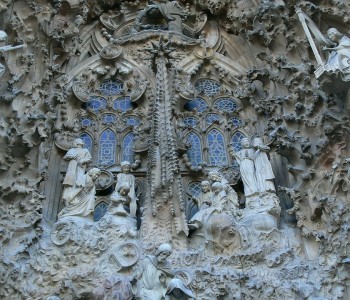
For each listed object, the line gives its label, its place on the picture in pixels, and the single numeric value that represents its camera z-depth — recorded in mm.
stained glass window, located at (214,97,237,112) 11445
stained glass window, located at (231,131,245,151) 10758
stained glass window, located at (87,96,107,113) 11290
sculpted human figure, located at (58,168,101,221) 8805
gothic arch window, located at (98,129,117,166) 10398
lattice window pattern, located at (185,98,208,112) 11367
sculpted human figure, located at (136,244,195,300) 7402
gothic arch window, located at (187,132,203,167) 10430
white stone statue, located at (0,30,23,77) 8805
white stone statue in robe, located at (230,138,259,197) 9250
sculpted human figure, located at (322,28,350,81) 8789
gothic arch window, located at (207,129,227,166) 10490
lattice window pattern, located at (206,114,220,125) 11159
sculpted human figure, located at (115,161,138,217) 9070
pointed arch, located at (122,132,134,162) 10422
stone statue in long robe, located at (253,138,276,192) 9203
